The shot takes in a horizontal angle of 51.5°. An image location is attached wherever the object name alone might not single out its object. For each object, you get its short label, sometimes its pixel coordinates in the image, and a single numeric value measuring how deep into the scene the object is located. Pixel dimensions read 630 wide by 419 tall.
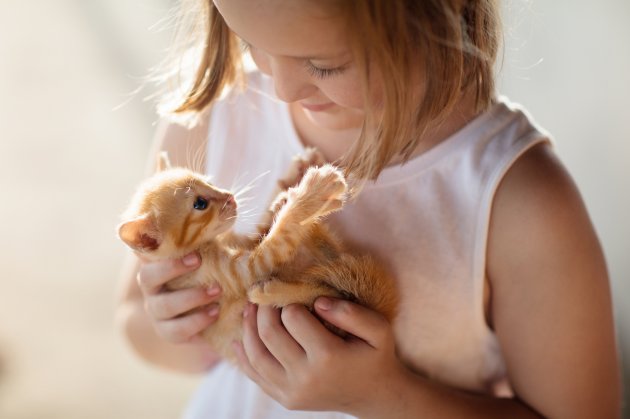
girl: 0.83
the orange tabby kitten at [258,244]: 0.98
